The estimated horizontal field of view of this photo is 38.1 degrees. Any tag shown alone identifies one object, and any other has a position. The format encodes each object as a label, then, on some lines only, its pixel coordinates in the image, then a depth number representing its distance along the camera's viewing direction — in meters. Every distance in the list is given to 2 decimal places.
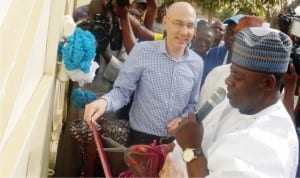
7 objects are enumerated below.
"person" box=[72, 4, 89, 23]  2.88
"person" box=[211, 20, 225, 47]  2.74
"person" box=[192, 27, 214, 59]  2.58
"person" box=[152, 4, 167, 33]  3.34
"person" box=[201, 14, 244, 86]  2.31
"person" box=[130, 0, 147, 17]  3.21
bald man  2.12
